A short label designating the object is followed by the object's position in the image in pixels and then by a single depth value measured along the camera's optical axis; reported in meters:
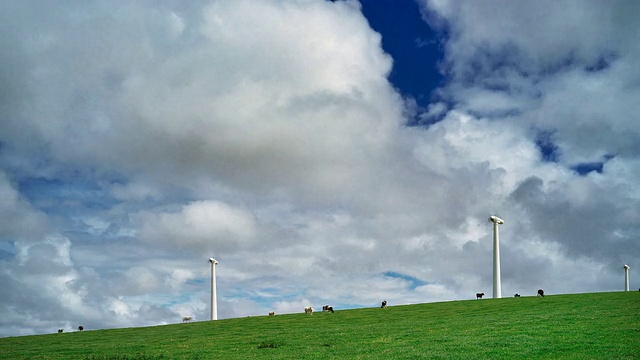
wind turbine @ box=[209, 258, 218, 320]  101.12
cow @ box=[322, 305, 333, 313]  76.01
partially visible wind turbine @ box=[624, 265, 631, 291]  111.94
